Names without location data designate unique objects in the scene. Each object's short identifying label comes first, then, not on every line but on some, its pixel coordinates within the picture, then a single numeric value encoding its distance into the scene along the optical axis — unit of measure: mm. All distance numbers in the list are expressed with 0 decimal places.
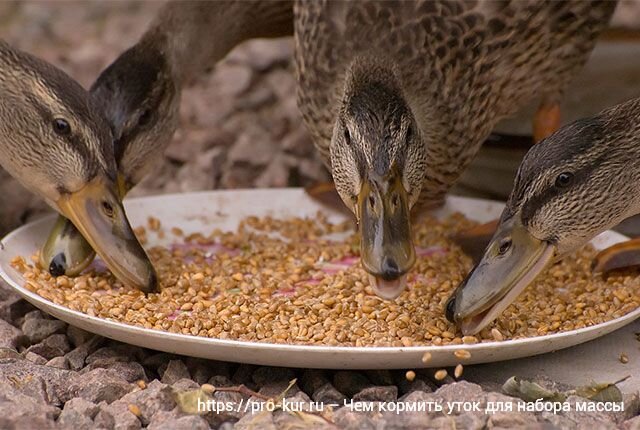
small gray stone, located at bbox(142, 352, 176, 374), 2844
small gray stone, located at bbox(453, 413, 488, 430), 2305
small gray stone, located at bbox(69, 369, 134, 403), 2559
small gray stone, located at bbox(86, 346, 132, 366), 2816
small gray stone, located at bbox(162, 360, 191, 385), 2715
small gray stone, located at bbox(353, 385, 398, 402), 2564
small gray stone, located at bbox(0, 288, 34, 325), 3162
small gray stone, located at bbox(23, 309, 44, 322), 3104
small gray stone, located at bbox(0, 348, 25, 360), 2811
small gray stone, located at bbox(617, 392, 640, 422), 2498
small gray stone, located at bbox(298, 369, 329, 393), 2684
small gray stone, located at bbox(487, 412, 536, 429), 2312
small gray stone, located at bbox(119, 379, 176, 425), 2455
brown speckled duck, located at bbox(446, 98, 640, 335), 2736
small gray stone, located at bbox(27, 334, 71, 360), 2918
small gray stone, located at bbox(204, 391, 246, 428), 2439
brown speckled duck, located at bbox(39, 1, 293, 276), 3293
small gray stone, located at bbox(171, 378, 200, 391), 2566
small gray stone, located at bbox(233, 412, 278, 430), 2338
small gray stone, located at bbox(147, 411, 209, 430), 2328
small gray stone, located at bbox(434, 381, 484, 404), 2436
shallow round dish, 2529
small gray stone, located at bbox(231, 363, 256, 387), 2737
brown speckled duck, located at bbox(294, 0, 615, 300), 2814
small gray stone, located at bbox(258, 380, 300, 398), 2627
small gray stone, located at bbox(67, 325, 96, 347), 2997
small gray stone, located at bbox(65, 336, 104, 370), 2844
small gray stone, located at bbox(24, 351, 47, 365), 2834
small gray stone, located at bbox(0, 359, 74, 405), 2541
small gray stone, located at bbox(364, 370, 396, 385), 2699
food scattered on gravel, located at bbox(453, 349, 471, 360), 2547
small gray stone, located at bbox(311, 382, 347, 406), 2582
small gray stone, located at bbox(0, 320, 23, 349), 2936
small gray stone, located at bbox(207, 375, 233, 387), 2688
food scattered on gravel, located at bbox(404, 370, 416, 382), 2568
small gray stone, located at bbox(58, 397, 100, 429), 2395
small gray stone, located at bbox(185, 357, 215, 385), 2740
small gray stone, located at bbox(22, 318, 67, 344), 3006
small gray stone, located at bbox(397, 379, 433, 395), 2621
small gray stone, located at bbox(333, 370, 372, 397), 2668
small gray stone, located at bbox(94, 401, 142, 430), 2393
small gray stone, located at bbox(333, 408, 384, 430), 2301
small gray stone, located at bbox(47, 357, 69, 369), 2809
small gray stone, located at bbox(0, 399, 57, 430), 2303
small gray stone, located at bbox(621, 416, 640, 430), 2411
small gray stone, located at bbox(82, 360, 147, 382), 2736
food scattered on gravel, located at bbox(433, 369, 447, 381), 2565
